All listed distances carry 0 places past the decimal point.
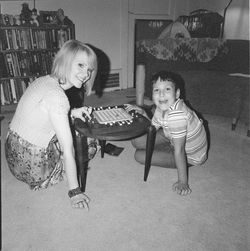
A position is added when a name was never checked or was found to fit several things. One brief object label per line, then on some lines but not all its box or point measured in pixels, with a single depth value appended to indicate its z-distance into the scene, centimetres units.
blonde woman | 128
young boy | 148
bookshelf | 292
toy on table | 151
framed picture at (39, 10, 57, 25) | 303
